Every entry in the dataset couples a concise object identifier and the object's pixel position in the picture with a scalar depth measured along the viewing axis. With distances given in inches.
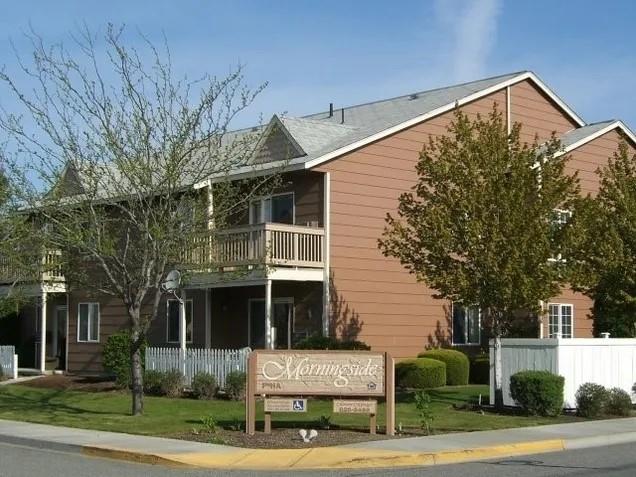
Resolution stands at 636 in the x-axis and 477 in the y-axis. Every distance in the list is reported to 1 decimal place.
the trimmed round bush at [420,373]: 989.8
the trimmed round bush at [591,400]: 776.3
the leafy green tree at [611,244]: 825.5
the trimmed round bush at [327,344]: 986.7
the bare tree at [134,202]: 729.6
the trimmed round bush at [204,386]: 943.0
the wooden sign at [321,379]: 639.1
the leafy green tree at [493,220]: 791.7
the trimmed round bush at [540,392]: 762.2
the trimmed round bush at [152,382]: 994.7
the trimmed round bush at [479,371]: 1093.8
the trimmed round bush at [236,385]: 922.7
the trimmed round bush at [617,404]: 789.9
